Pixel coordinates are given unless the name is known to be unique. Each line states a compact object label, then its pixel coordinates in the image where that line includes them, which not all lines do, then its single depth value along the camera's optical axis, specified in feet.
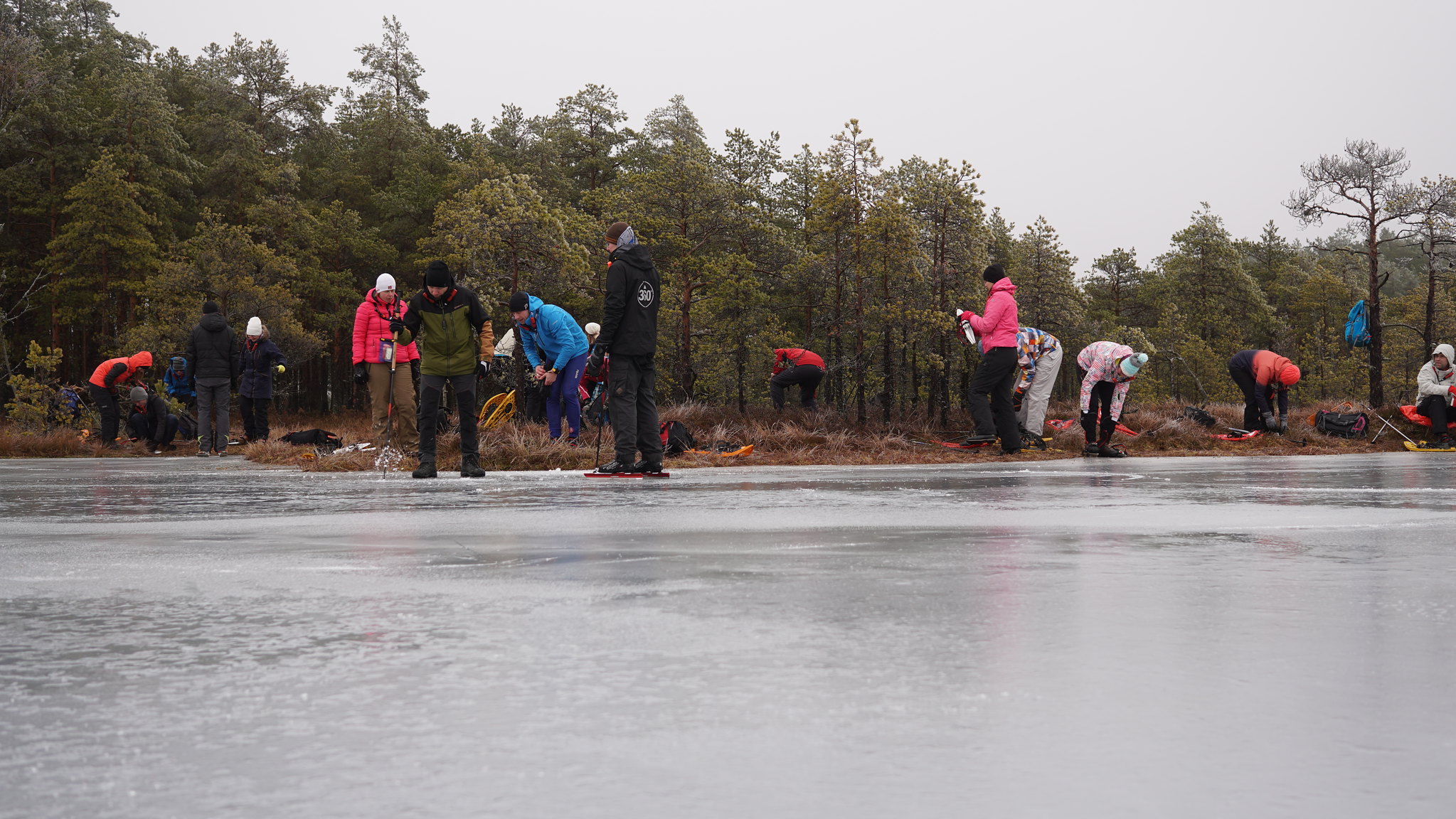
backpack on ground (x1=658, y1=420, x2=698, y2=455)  50.93
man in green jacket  39.27
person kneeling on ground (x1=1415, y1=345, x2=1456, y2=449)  65.26
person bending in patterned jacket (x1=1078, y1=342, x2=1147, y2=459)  55.67
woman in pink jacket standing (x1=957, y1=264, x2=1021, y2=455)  53.83
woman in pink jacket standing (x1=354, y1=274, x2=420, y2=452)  45.19
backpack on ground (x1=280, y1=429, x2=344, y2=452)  53.93
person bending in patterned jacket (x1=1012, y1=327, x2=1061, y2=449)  59.52
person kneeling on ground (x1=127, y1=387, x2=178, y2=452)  63.10
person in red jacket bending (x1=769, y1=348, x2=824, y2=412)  71.15
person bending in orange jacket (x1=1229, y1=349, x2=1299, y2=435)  65.16
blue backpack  90.84
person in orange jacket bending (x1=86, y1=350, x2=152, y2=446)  63.52
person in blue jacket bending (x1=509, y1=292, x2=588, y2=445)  50.06
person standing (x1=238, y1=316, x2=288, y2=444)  63.82
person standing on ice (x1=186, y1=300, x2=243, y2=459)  59.88
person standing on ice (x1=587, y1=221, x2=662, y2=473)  37.96
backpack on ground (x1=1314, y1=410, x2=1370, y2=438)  70.38
